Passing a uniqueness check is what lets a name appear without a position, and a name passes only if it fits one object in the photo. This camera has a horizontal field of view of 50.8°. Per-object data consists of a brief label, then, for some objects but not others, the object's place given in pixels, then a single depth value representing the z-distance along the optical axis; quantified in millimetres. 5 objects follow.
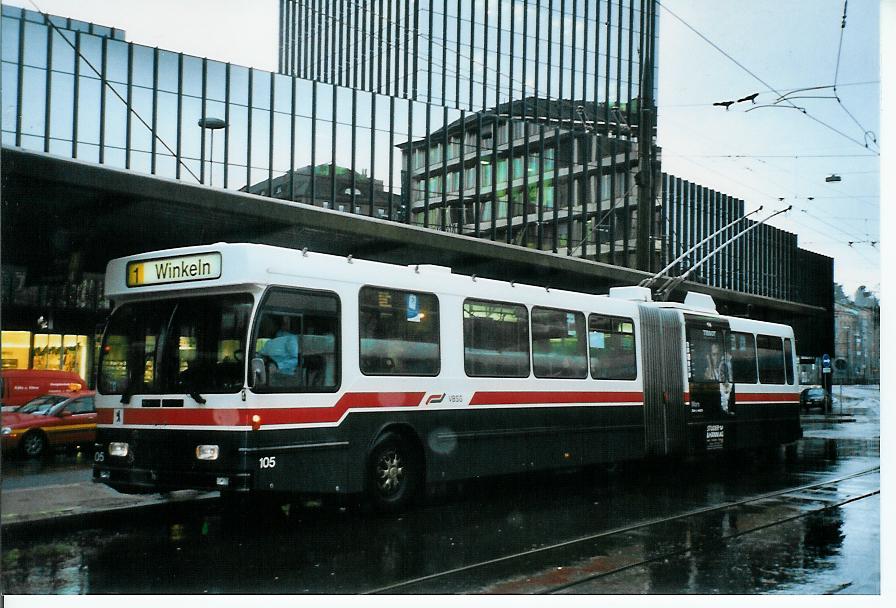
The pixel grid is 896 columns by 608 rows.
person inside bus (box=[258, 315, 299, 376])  9469
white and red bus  9367
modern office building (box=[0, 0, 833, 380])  15242
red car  17562
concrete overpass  12188
